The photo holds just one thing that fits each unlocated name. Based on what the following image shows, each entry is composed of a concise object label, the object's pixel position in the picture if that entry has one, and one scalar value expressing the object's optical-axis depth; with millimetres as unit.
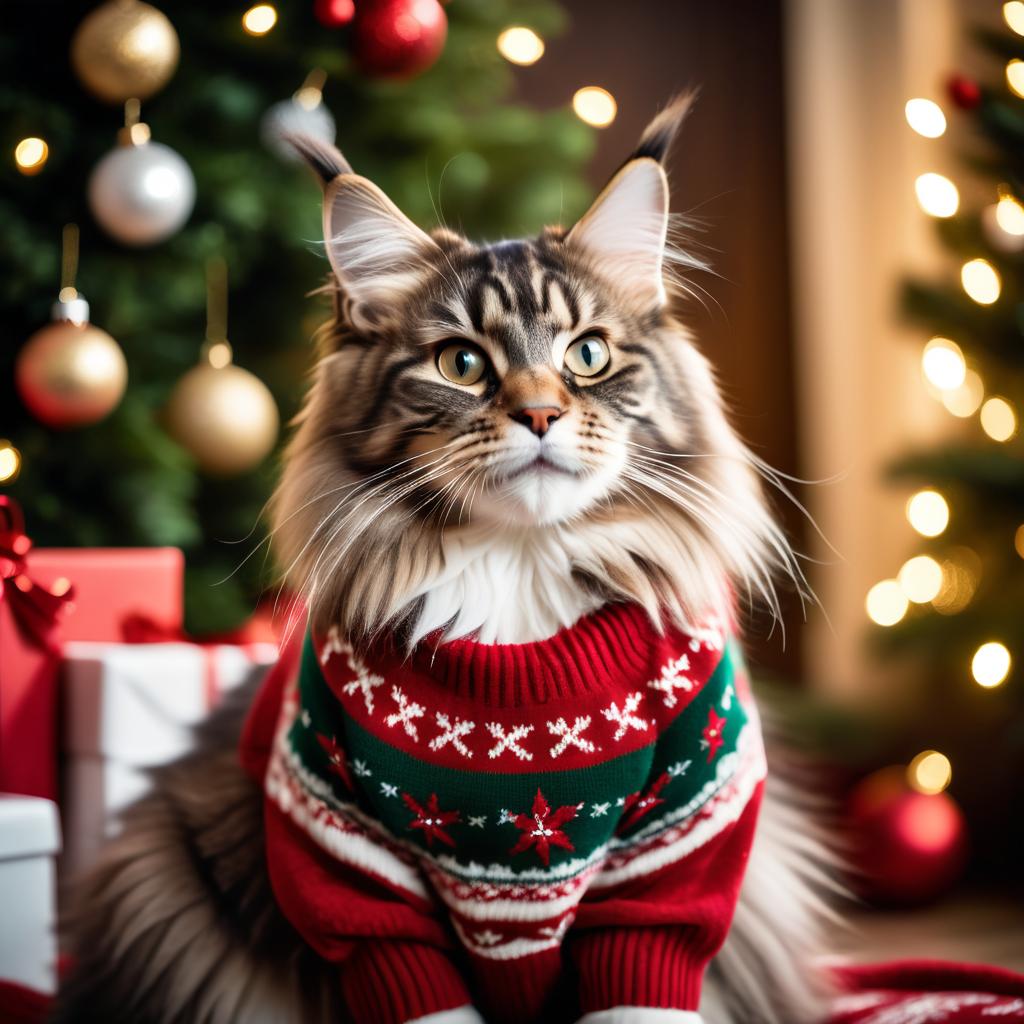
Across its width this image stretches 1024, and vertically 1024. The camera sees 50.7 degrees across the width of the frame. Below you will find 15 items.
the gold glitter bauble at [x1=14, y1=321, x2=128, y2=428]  1608
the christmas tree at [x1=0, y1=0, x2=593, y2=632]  1729
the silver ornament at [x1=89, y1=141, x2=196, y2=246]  1637
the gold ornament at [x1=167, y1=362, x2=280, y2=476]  1801
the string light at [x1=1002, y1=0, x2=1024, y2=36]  1970
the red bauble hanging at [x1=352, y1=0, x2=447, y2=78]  1709
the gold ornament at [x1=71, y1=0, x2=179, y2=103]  1619
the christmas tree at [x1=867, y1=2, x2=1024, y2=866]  1973
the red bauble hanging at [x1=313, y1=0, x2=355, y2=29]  1740
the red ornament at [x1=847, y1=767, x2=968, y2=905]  1977
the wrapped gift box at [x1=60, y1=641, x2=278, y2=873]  1469
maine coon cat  996
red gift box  1447
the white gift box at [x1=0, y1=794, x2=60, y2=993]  1302
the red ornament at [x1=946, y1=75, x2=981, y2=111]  1890
